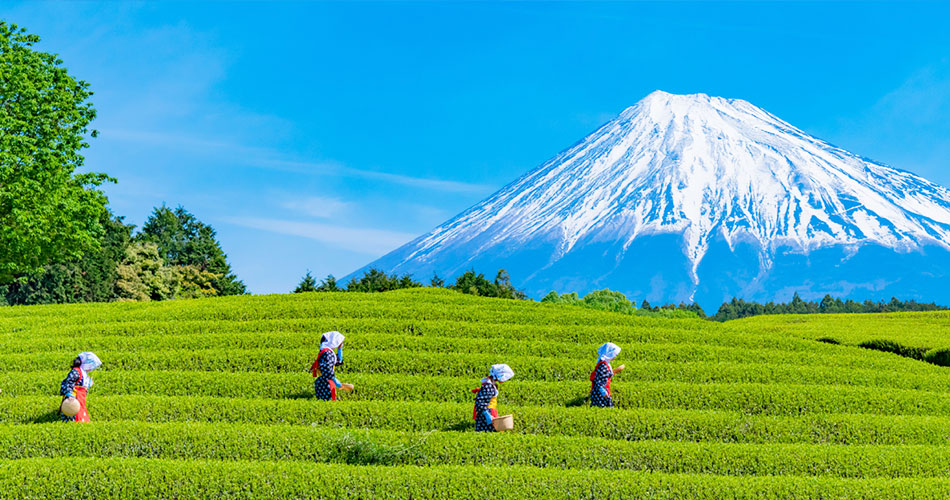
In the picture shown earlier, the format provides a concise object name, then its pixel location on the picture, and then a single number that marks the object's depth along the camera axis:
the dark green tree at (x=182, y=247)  75.62
